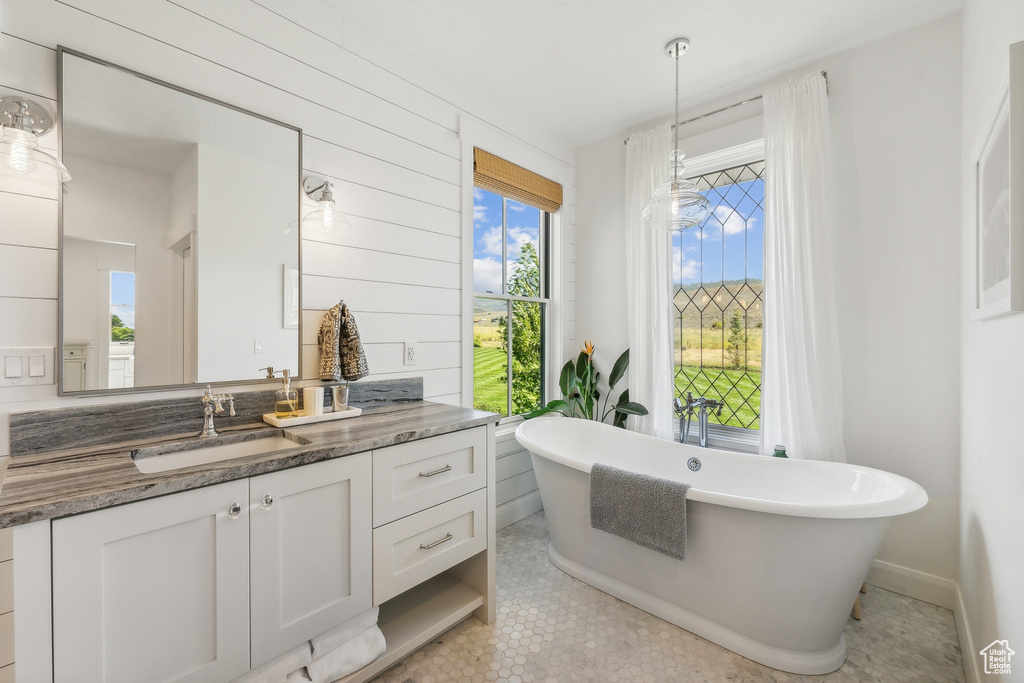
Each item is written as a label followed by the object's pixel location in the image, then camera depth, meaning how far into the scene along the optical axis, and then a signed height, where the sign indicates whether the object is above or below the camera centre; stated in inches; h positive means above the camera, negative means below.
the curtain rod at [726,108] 99.8 +53.3
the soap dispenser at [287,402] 68.8 -9.7
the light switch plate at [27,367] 51.2 -3.2
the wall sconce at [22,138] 48.9 +21.9
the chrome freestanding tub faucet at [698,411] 102.8 -16.4
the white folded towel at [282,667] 50.0 -37.3
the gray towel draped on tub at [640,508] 71.4 -27.8
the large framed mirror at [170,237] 55.6 +14.2
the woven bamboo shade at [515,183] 106.0 +39.9
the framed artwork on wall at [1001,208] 38.6 +13.7
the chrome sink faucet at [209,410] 61.4 -9.6
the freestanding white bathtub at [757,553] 62.4 -32.8
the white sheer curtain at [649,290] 111.0 +12.9
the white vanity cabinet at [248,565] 38.4 -24.2
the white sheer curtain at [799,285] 88.3 +11.4
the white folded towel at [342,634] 55.6 -37.3
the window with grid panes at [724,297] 106.9 +11.0
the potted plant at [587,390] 119.5 -13.5
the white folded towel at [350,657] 55.0 -40.2
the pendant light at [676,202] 82.9 +26.0
